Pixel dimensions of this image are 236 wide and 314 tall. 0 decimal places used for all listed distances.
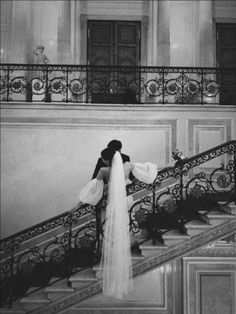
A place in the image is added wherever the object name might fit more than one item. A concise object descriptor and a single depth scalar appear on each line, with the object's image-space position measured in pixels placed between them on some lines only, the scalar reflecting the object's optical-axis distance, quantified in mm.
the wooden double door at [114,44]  12906
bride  5629
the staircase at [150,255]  6012
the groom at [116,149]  5965
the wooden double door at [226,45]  12930
